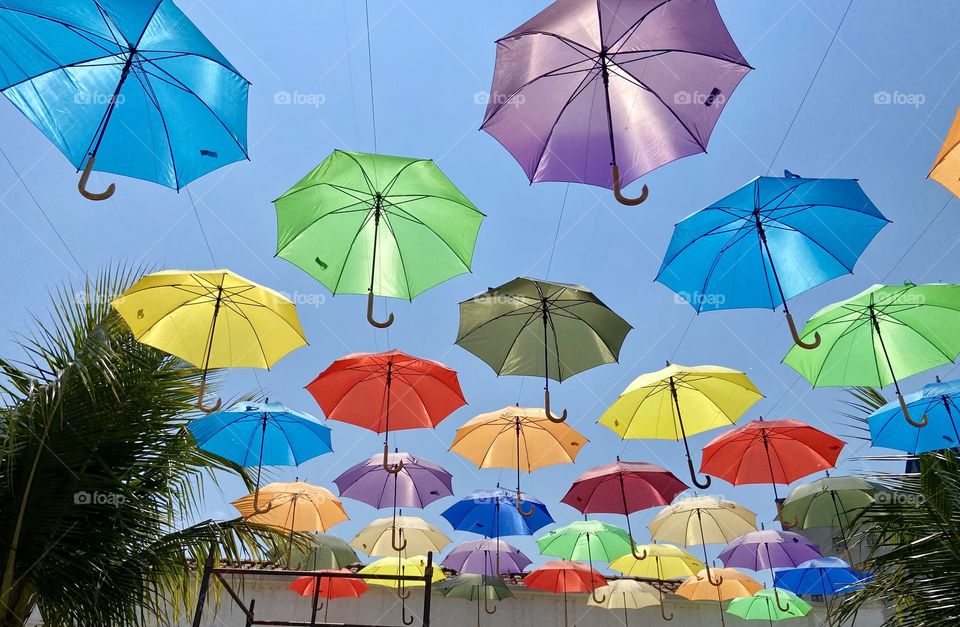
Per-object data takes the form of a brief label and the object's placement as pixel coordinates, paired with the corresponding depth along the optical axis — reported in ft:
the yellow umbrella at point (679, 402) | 26.08
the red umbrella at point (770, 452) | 27.91
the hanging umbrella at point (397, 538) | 37.65
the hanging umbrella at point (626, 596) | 41.70
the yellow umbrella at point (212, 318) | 21.42
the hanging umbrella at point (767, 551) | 36.61
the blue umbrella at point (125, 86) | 14.60
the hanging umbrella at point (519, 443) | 30.68
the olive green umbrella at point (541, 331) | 24.20
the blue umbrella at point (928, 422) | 23.25
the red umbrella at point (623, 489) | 30.48
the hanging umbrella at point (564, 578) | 39.40
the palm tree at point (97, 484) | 17.89
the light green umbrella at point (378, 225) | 19.72
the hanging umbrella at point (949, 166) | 15.48
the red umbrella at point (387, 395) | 26.18
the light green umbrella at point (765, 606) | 41.96
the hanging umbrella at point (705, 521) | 35.68
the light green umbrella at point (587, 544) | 37.55
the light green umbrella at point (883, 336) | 21.42
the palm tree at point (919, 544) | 18.29
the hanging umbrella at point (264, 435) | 27.09
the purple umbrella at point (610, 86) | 15.76
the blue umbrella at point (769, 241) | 18.47
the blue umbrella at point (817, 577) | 38.60
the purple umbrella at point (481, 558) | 39.32
